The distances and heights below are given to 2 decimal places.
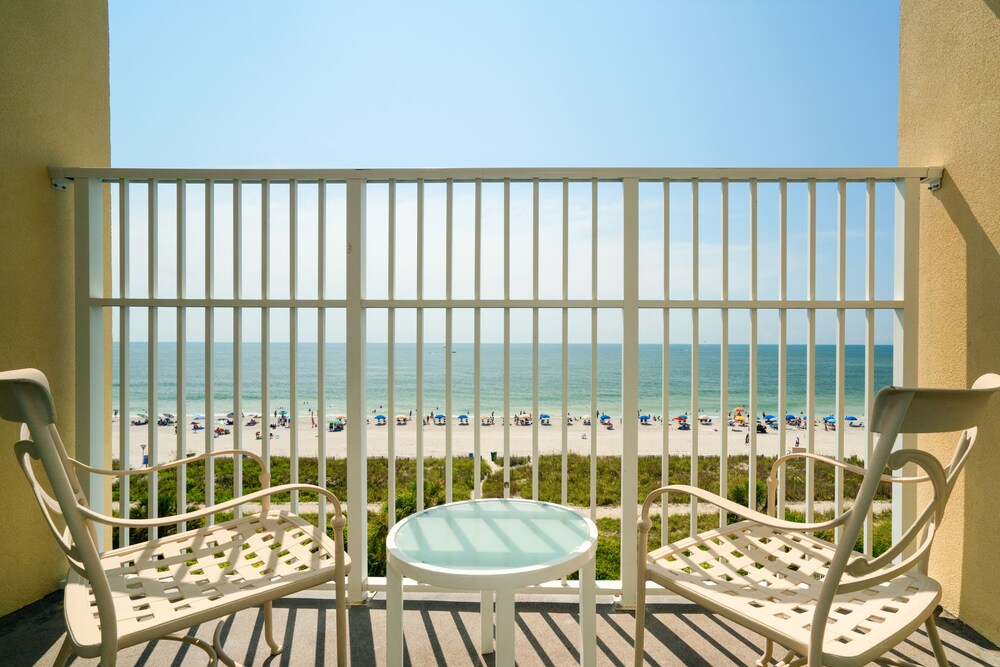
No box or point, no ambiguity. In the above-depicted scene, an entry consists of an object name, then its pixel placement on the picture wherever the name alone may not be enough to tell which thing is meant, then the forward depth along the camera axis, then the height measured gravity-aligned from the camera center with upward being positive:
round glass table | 1.10 -0.61
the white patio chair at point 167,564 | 0.97 -0.68
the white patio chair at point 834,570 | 0.93 -0.67
